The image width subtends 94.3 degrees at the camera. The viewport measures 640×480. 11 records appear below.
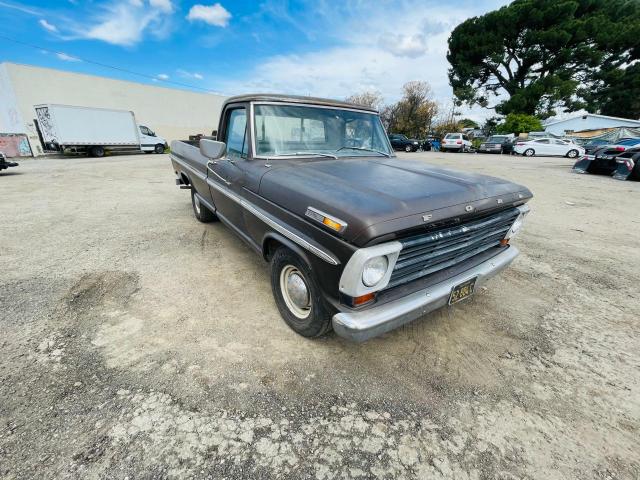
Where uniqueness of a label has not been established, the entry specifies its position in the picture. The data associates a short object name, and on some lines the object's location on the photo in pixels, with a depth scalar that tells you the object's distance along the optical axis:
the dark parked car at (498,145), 24.22
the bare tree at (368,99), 41.50
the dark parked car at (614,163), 10.39
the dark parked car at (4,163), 10.42
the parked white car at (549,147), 21.61
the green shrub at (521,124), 30.25
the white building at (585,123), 30.66
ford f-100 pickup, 1.77
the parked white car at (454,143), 24.73
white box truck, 16.08
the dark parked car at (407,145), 24.62
